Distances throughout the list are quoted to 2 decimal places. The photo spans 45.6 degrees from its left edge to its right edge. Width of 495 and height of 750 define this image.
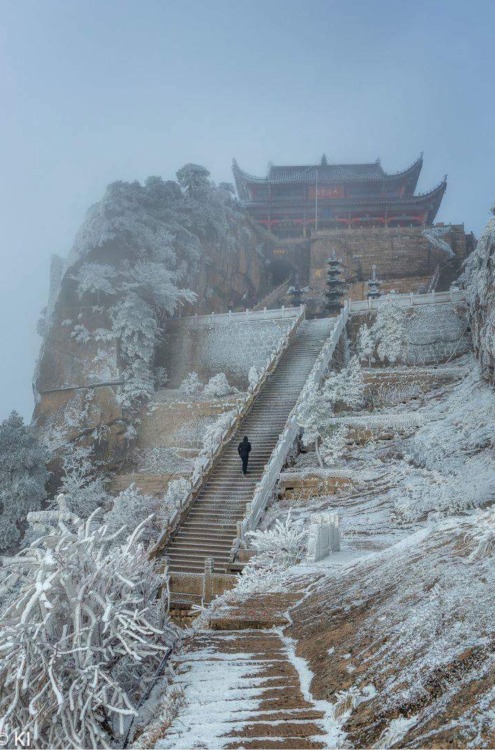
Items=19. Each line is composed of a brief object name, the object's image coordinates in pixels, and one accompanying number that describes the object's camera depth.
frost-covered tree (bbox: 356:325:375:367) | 23.77
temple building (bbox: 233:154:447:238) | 44.09
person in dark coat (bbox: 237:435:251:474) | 15.67
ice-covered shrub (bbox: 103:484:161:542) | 17.25
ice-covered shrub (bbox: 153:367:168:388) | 26.55
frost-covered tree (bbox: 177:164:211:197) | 32.56
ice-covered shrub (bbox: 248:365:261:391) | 23.80
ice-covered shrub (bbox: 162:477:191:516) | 17.09
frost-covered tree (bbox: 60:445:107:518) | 21.20
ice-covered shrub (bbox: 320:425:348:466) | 15.98
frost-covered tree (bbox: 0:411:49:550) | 20.04
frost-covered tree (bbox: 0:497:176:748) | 3.28
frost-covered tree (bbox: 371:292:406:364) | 23.47
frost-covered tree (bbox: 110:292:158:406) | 25.11
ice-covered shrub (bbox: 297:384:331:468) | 16.47
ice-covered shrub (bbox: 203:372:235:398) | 24.47
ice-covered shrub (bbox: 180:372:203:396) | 25.84
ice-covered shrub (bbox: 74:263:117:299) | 25.64
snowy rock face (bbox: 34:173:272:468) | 24.31
